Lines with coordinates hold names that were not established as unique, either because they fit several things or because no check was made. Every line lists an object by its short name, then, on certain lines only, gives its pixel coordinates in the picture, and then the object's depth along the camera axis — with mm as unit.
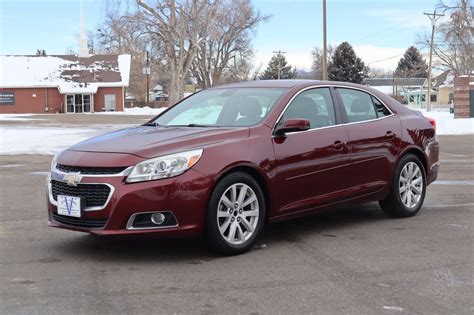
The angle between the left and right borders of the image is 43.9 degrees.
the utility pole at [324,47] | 33375
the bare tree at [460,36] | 60031
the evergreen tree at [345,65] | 77375
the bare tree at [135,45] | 47000
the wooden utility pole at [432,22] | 56041
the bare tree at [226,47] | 49844
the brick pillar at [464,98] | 30703
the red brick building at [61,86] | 58969
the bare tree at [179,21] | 47781
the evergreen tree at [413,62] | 114250
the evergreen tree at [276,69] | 104812
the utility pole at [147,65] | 65125
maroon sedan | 4957
